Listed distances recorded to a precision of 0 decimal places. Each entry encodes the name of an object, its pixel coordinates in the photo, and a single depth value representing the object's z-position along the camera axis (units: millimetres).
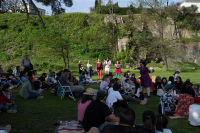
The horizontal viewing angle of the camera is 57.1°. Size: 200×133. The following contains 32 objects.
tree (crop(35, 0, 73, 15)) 34969
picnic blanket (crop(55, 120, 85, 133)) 4449
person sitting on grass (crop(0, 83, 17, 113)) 5891
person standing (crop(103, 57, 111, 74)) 14072
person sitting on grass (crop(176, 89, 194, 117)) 5458
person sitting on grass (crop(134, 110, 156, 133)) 3029
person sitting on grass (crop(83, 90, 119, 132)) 3637
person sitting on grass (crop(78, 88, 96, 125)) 4375
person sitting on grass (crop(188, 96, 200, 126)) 4762
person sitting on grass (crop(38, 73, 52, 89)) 10347
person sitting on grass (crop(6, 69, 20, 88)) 11789
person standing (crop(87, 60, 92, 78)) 14435
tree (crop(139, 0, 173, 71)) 23078
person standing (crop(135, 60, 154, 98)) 8172
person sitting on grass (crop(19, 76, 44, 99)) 7723
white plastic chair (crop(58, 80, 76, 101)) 7805
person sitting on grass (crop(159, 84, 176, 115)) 5732
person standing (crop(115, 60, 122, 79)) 13489
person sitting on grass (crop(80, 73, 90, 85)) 12129
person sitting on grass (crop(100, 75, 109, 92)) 8053
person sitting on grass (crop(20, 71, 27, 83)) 11837
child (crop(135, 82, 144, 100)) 7730
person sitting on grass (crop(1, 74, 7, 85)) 9729
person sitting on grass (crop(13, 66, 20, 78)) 12524
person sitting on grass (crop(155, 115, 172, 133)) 3330
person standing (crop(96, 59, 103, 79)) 13969
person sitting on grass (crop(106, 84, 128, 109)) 5656
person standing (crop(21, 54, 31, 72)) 11328
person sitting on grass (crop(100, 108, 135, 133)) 2645
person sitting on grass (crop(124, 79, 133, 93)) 9223
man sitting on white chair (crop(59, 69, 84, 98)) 7840
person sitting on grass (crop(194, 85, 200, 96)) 7470
